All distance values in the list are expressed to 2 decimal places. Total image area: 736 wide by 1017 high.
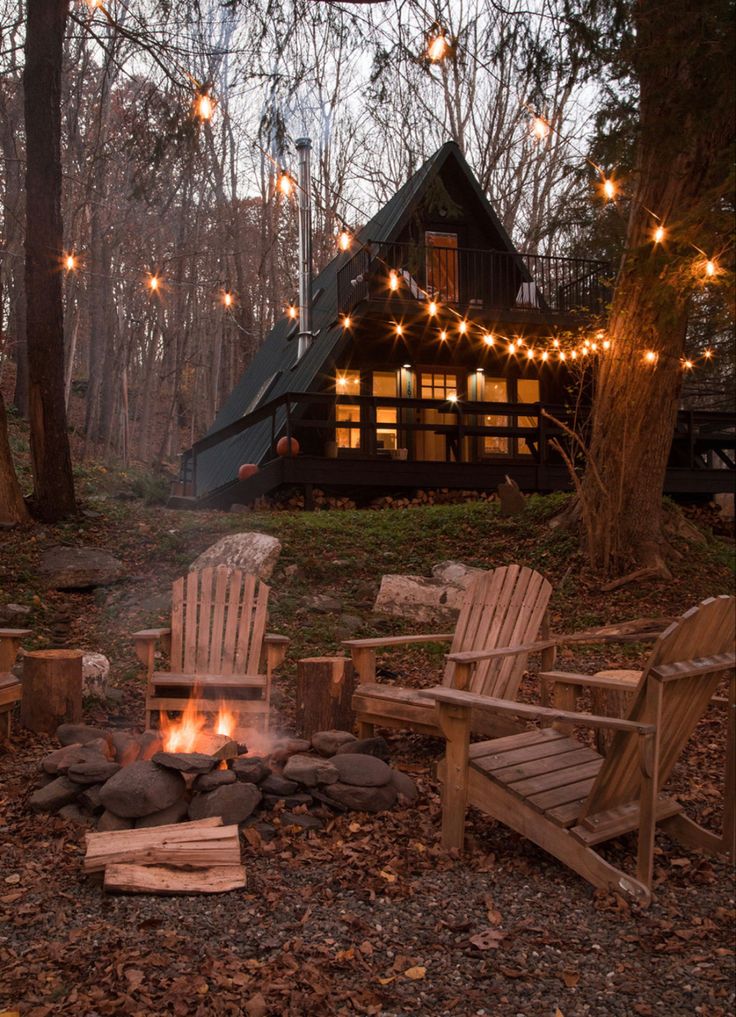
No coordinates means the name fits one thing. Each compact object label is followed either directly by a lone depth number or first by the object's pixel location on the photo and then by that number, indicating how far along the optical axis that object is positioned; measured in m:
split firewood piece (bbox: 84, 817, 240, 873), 2.95
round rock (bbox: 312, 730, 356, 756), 4.04
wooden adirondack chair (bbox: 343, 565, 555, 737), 4.17
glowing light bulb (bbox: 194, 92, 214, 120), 6.85
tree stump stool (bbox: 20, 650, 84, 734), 4.46
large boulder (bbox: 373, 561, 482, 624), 7.59
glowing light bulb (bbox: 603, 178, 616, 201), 7.27
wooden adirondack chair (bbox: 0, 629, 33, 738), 4.29
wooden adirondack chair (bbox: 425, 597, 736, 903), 2.80
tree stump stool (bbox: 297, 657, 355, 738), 4.44
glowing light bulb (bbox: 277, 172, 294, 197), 10.26
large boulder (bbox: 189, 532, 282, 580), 8.09
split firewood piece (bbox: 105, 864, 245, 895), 2.82
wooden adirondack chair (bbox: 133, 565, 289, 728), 4.61
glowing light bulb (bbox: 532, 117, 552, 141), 6.97
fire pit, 3.33
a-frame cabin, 13.19
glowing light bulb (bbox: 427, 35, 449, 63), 5.80
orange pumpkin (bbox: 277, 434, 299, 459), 12.48
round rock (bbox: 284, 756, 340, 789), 3.60
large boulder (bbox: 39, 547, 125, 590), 7.69
